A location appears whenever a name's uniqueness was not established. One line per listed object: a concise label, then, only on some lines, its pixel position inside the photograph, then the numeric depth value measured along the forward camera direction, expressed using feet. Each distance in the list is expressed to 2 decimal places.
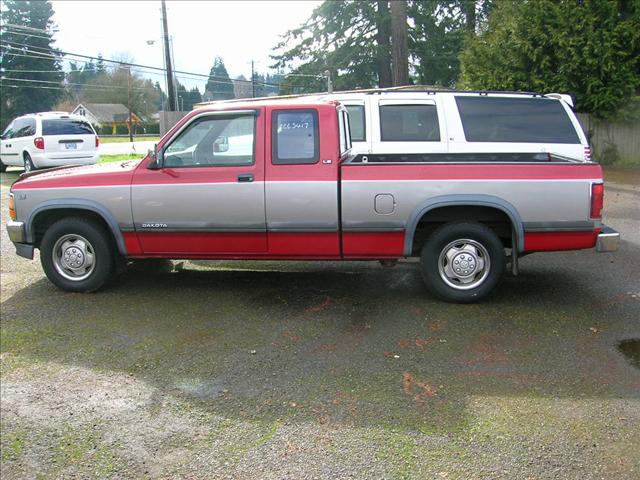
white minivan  54.08
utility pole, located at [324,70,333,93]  100.20
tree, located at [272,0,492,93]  99.81
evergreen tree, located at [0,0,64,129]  209.87
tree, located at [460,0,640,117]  51.52
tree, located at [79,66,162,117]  236.02
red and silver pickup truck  17.33
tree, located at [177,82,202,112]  196.03
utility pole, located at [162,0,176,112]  84.69
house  277.23
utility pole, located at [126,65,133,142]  210.63
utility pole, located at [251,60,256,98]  157.28
